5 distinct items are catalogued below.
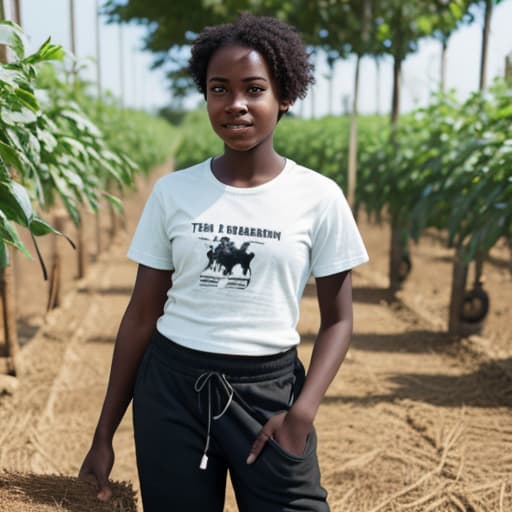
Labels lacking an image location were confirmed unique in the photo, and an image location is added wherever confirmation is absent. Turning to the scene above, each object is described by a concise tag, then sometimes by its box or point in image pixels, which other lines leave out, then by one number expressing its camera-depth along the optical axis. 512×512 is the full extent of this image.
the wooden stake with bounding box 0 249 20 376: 3.96
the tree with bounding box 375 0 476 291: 5.99
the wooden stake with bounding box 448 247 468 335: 5.20
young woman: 1.57
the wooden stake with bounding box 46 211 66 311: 5.38
